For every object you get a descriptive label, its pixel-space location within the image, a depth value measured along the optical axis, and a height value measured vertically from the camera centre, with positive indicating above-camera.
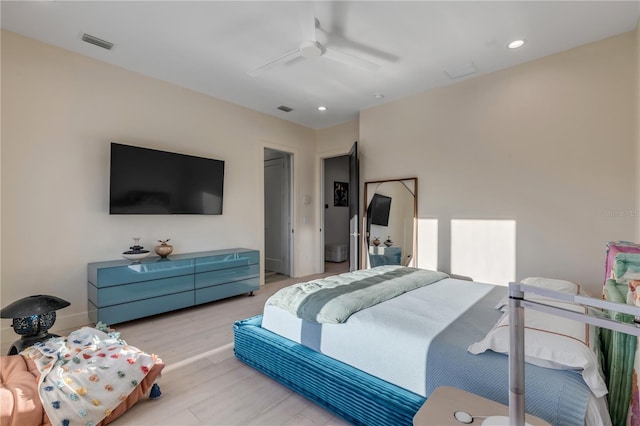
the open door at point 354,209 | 4.18 +0.03
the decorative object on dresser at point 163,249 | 3.34 -0.46
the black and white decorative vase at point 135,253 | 3.12 -0.47
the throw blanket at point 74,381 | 1.47 -0.97
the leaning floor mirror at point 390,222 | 4.02 -0.16
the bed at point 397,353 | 1.14 -0.72
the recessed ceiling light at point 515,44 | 2.75 +1.63
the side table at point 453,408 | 0.95 -0.69
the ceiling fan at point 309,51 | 2.15 +1.38
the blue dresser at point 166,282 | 2.85 -0.82
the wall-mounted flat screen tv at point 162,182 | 3.16 +0.34
